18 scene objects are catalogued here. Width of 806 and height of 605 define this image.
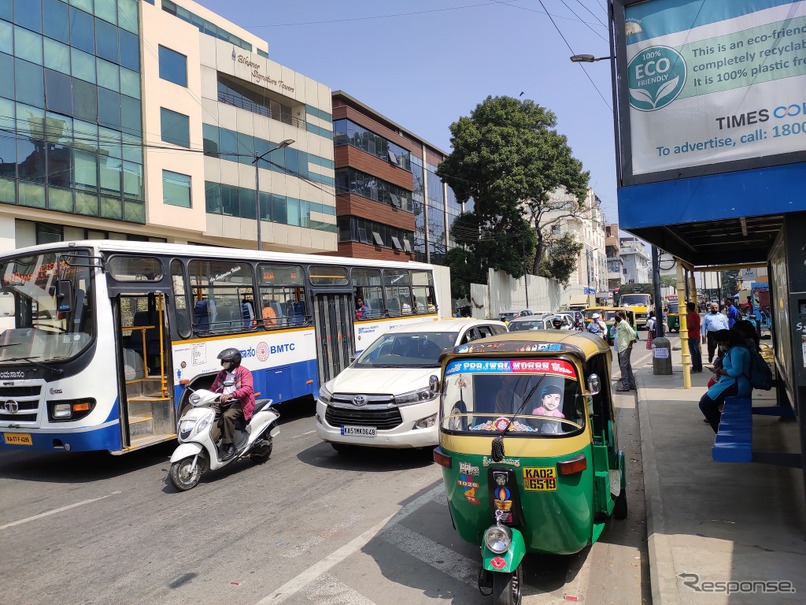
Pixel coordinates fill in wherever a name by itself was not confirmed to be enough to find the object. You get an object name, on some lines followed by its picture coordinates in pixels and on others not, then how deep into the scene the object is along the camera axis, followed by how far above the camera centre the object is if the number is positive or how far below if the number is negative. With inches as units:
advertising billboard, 194.4 +73.8
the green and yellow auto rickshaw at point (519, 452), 157.9 -38.7
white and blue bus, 295.6 -3.6
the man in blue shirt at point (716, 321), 563.5 -18.5
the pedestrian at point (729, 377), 279.9 -36.1
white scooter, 276.5 -57.0
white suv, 299.4 -45.4
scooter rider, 296.4 -34.9
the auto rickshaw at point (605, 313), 1130.3 -13.1
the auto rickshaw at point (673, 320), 1293.1 -36.3
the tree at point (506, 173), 1579.7 +370.7
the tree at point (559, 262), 2244.1 +176.5
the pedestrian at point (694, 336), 568.0 -32.6
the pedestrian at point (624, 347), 517.0 -36.0
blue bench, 197.3 -48.2
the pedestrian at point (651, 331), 890.1 -40.4
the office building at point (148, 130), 877.2 +352.6
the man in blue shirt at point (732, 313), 722.8 -15.4
